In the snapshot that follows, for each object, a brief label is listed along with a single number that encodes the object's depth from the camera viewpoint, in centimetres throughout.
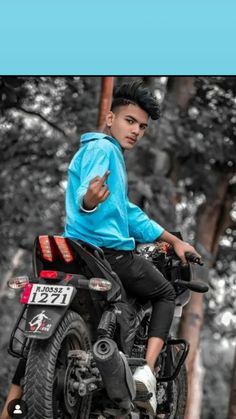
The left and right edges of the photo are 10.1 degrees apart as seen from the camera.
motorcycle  695
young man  757
